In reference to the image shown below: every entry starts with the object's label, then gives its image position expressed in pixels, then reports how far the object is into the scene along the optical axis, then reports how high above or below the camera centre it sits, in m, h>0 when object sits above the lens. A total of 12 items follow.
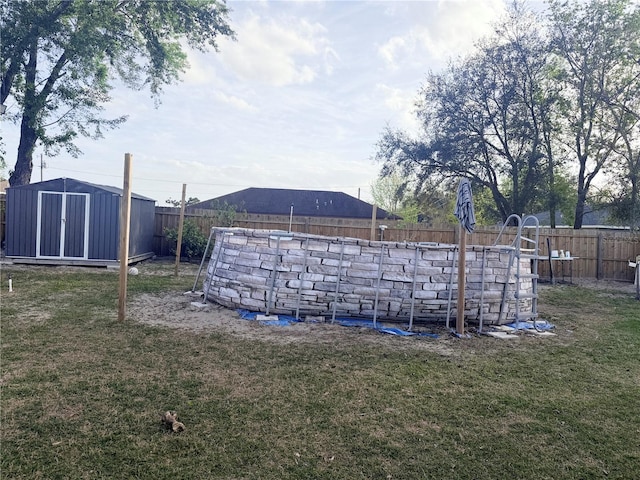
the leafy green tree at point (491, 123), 15.30 +4.70
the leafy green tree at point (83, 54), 12.38 +5.78
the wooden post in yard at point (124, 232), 4.67 -0.09
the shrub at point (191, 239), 11.84 -0.34
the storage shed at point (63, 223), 9.27 -0.03
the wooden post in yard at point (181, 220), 8.49 +0.15
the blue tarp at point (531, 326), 5.52 -1.17
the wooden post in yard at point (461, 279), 4.84 -0.49
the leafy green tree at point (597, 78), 13.39 +5.97
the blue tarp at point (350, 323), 5.00 -1.18
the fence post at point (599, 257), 11.78 -0.34
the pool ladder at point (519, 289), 5.51 -0.67
